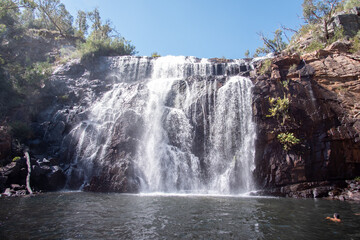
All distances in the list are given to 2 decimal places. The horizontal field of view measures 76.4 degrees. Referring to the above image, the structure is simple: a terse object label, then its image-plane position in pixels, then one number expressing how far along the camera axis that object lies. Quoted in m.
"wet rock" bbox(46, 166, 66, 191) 14.84
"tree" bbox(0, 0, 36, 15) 25.50
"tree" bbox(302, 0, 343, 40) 20.62
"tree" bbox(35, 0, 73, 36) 35.59
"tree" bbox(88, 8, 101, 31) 40.31
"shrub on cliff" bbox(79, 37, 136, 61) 26.78
